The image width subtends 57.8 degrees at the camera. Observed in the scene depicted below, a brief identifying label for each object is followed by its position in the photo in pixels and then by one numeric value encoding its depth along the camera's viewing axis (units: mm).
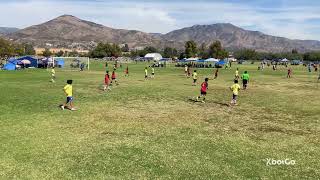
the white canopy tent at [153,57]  108755
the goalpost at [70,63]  63210
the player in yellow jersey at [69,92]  17273
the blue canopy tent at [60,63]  65428
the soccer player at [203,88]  20476
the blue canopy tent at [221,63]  75527
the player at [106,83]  26127
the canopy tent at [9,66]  56909
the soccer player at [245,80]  28619
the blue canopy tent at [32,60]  63343
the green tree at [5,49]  99256
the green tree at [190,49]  116074
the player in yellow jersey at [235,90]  19477
